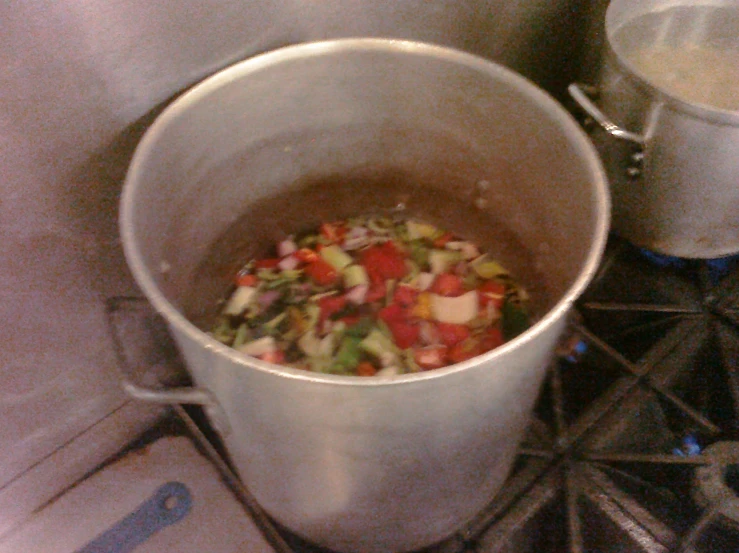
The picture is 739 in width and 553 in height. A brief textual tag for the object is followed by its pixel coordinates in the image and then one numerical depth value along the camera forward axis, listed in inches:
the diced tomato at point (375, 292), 30.3
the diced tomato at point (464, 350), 27.3
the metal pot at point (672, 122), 26.0
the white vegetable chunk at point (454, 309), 29.2
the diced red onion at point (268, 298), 30.6
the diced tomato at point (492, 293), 30.3
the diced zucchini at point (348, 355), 26.8
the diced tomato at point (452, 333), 28.3
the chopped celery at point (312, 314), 29.5
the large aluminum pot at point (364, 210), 17.5
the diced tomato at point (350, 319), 29.0
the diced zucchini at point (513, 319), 28.4
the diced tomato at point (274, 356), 27.6
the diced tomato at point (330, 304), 29.9
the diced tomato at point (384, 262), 31.4
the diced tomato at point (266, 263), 32.0
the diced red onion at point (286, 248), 32.4
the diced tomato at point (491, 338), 28.3
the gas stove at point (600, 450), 25.6
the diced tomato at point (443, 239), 33.1
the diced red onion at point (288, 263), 31.9
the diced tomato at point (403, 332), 27.9
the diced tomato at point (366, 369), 26.3
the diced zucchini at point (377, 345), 27.0
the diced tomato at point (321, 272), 31.4
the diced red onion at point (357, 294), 30.2
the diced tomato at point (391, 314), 29.0
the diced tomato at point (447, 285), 30.9
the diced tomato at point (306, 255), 31.9
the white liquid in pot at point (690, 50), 28.9
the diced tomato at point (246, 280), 31.5
